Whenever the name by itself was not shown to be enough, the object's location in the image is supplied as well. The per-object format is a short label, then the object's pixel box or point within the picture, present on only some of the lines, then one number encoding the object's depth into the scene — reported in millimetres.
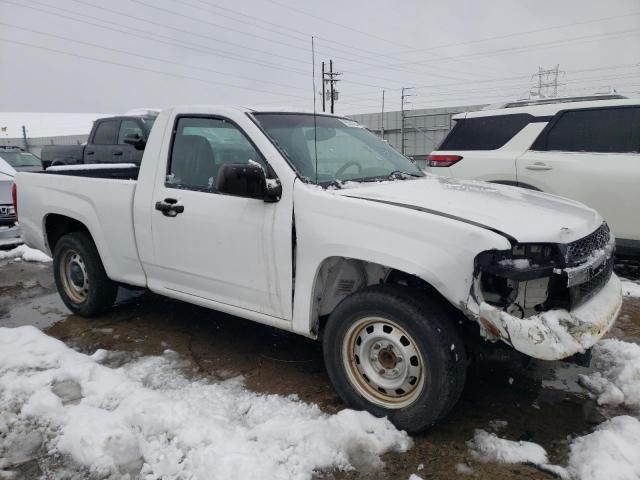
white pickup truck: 2410
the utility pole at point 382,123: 14993
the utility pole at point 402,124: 14273
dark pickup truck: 10336
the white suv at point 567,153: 5266
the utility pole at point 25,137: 27906
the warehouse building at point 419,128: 13922
